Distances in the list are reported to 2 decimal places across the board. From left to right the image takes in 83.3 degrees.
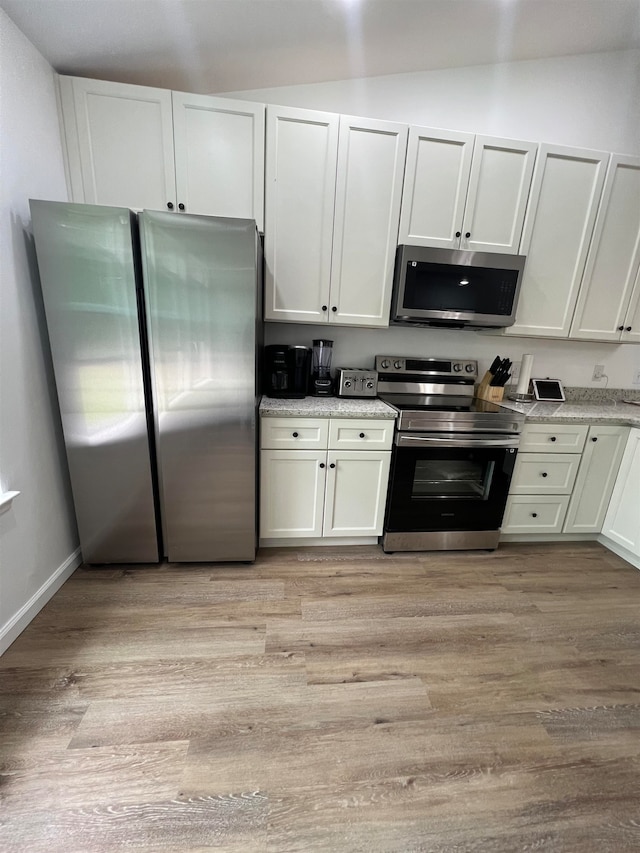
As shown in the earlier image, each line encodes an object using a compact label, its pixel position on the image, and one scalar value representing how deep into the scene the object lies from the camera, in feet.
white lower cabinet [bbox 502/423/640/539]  7.59
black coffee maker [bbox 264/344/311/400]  7.23
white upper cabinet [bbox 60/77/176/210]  5.90
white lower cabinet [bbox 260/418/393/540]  6.82
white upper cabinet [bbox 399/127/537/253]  6.79
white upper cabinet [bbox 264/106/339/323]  6.42
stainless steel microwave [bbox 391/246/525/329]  7.04
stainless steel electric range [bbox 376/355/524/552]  6.95
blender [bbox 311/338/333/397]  7.78
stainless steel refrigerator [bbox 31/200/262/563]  5.34
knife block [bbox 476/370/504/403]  8.54
